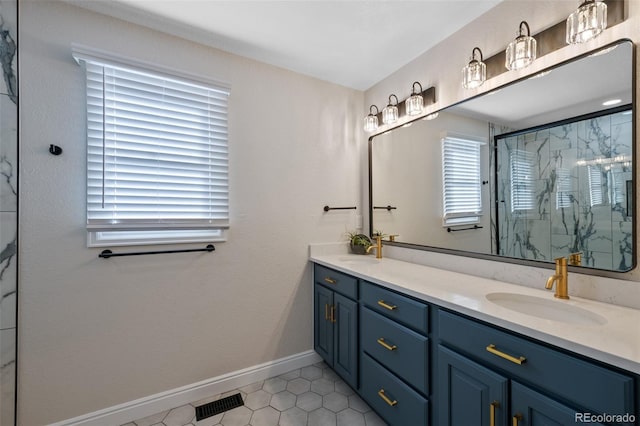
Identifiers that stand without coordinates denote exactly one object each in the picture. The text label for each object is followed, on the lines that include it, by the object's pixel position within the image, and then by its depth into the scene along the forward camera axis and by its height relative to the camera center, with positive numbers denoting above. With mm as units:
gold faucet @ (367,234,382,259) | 2234 -267
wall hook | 1448 +342
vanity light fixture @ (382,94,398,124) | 2107 +792
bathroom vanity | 769 -507
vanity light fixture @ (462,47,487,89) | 1488 +779
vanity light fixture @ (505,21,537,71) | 1278 +780
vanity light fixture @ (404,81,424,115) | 1898 +785
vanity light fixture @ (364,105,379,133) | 2252 +764
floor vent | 1675 -1228
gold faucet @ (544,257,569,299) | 1162 -270
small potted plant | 2334 -252
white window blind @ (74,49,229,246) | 1543 +356
